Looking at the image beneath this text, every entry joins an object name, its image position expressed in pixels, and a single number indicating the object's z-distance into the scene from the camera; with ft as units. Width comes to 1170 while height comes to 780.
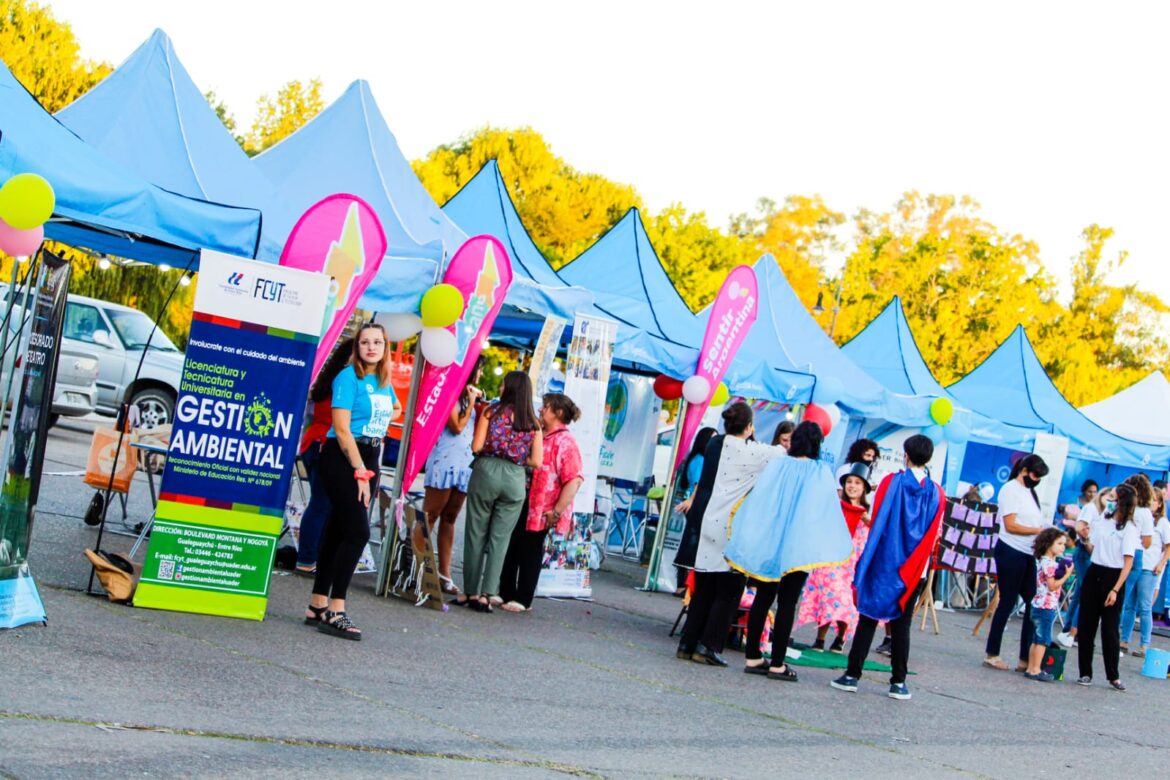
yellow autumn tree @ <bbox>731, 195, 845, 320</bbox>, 205.57
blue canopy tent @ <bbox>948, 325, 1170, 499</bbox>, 73.20
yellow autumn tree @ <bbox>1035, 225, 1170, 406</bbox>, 158.92
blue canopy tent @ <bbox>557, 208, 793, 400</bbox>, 44.34
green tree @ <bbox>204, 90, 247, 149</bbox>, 136.77
